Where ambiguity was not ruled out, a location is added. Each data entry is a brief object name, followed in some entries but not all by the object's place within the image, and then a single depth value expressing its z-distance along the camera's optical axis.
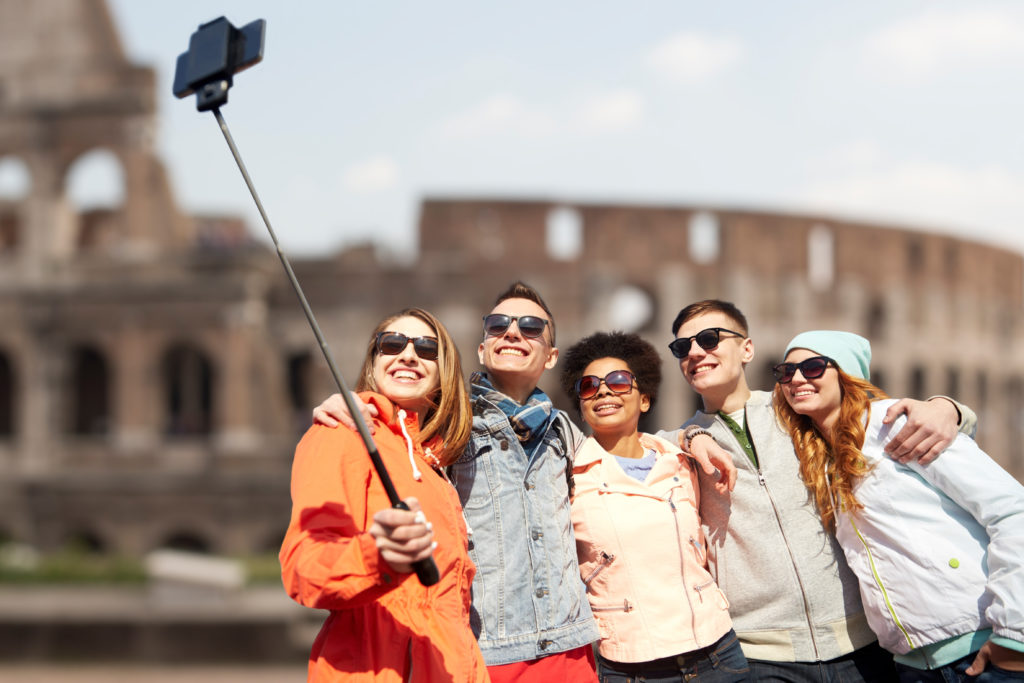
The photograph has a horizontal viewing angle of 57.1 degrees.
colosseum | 19.52
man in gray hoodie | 3.23
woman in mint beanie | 2.91
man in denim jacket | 2.97
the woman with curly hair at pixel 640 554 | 3.15
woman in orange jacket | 2.40
